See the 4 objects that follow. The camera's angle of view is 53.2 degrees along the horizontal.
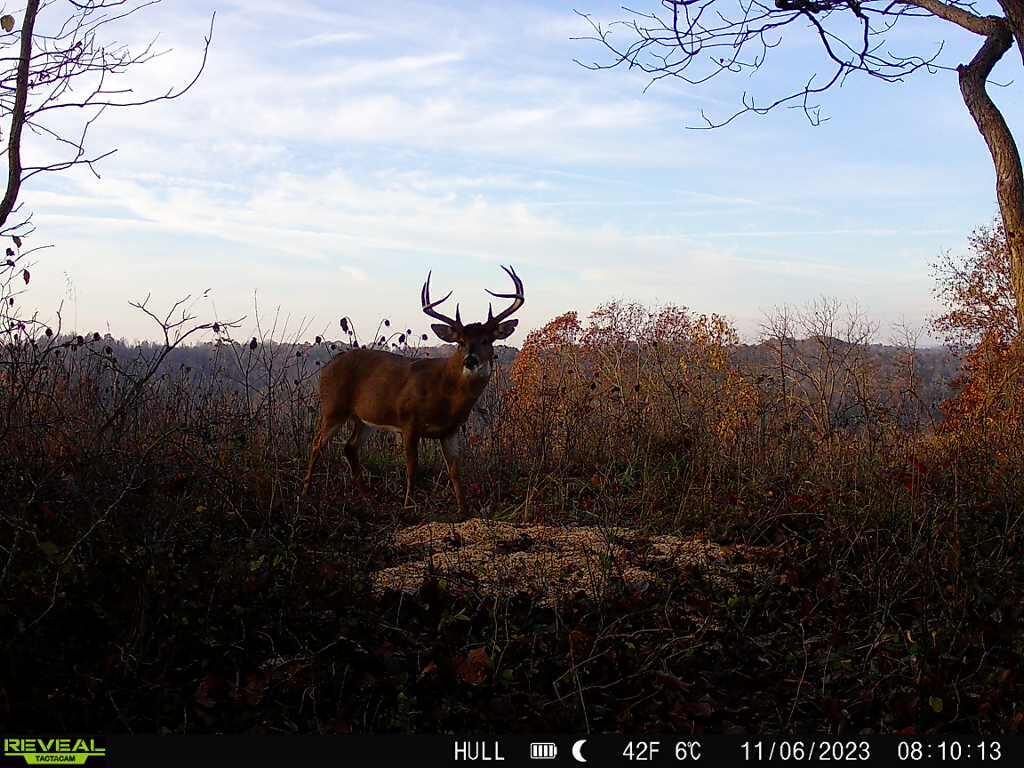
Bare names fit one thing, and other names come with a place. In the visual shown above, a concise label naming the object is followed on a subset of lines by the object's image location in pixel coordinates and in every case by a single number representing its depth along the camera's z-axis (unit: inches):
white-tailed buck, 357.7
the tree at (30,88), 216.4
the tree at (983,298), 787.4
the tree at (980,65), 335.9
